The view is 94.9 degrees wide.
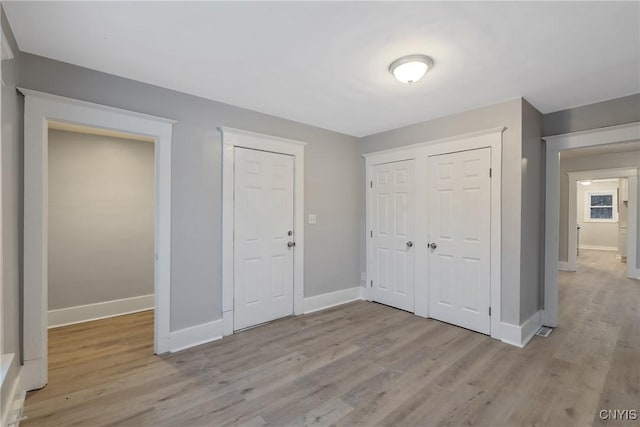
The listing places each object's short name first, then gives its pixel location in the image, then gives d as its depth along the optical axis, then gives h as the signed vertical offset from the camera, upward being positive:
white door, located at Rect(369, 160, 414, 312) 4.02 -0.30
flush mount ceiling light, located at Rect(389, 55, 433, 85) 2.24 +1.15
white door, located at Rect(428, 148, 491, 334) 3.30 -0.29
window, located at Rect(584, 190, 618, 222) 9.65 +0.31
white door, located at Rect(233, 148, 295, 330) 3.38 -0.30
